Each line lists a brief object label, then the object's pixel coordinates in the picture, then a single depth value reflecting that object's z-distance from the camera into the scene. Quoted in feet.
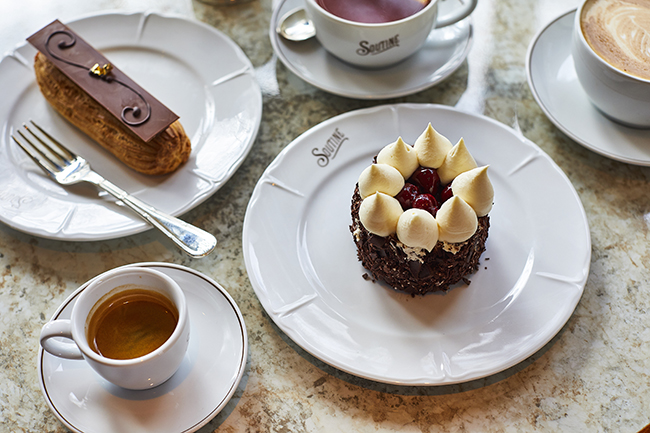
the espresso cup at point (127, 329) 2.11
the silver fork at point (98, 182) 2.39
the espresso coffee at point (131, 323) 2.17
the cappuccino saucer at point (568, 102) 2.53
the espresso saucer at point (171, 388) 2.17
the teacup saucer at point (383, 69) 2.64
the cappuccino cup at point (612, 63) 2.43
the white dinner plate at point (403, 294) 2.25
